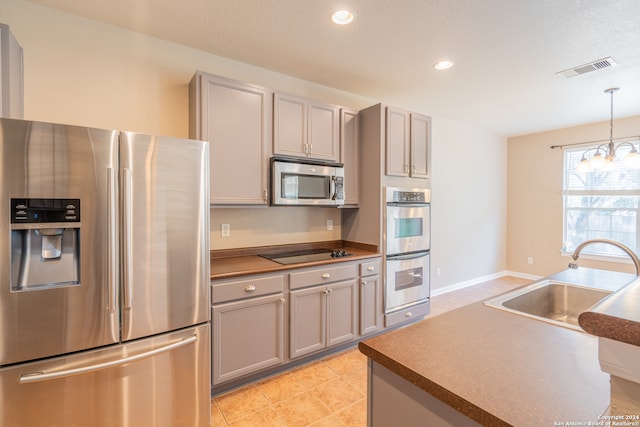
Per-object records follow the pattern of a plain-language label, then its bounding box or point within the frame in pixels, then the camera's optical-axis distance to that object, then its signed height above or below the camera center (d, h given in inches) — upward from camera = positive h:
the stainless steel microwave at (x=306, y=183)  101.7 +10.2
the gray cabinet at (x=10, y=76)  63.1 +30.5
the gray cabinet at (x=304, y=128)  103.7 +30.5
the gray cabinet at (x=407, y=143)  122.3 +29.5
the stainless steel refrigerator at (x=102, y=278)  54.4 -14.0
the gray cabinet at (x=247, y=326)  82.0 -33.9
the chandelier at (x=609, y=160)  123.2 +22.1
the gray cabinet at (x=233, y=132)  89.7 +24.8
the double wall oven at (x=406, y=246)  121.6 -15.1
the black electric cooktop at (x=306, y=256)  102.7 -16.8
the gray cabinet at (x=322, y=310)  96.0 -34.0
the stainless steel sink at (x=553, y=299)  60.3 -18.5
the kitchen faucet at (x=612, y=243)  58.5 -7.9
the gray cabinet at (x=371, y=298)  112.9 -33.9
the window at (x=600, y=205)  172.2 +4.3
